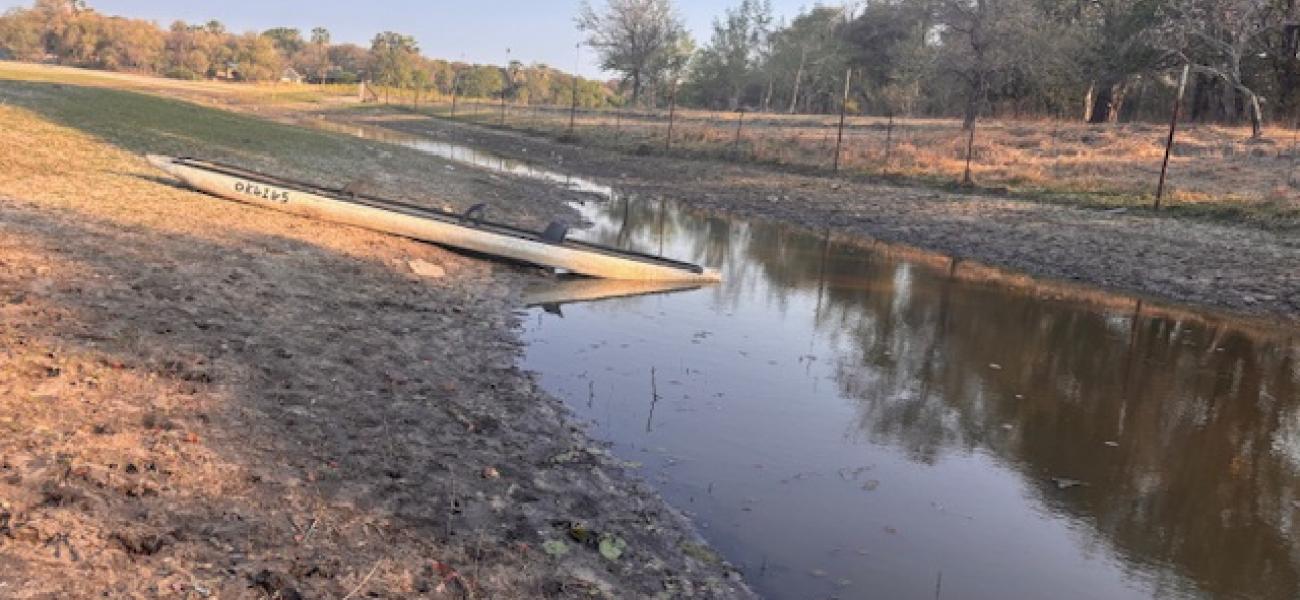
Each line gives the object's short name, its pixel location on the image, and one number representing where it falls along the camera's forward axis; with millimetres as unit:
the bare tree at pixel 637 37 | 81500
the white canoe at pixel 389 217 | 13219
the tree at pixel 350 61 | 114688
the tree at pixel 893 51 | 50000
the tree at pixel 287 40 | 157875
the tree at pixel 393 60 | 108750
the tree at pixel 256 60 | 110356
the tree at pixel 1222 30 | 36188
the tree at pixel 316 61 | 126725
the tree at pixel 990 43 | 40438
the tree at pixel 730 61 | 84562
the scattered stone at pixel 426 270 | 11719
